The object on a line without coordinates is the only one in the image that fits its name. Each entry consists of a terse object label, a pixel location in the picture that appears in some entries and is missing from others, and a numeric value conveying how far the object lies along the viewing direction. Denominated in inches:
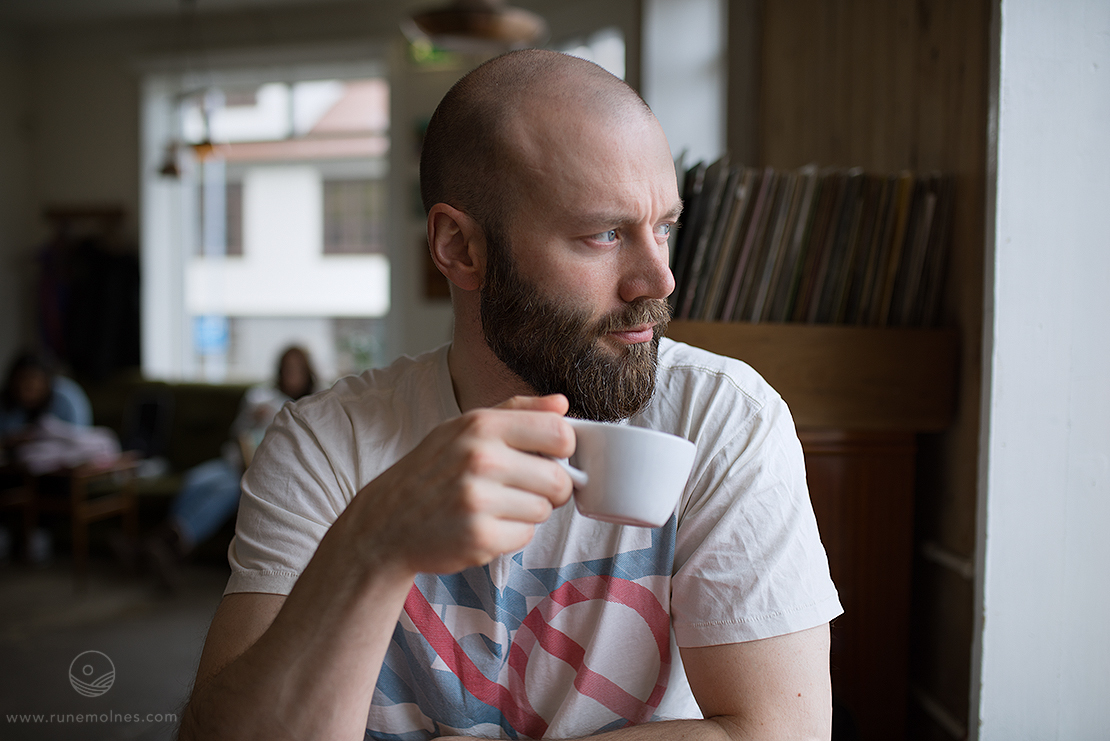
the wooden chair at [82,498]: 166.2
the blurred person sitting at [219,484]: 160.2
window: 235.6
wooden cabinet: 61.1
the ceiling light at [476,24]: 114.8
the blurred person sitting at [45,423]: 166.2
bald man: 33.3
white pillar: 50.4
